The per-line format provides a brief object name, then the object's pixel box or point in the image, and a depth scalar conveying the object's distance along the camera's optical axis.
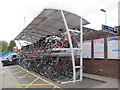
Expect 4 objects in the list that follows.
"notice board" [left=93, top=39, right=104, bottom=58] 4.82
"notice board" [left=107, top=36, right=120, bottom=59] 4.25
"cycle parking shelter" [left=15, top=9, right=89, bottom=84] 4.26
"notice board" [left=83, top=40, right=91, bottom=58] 5.44
